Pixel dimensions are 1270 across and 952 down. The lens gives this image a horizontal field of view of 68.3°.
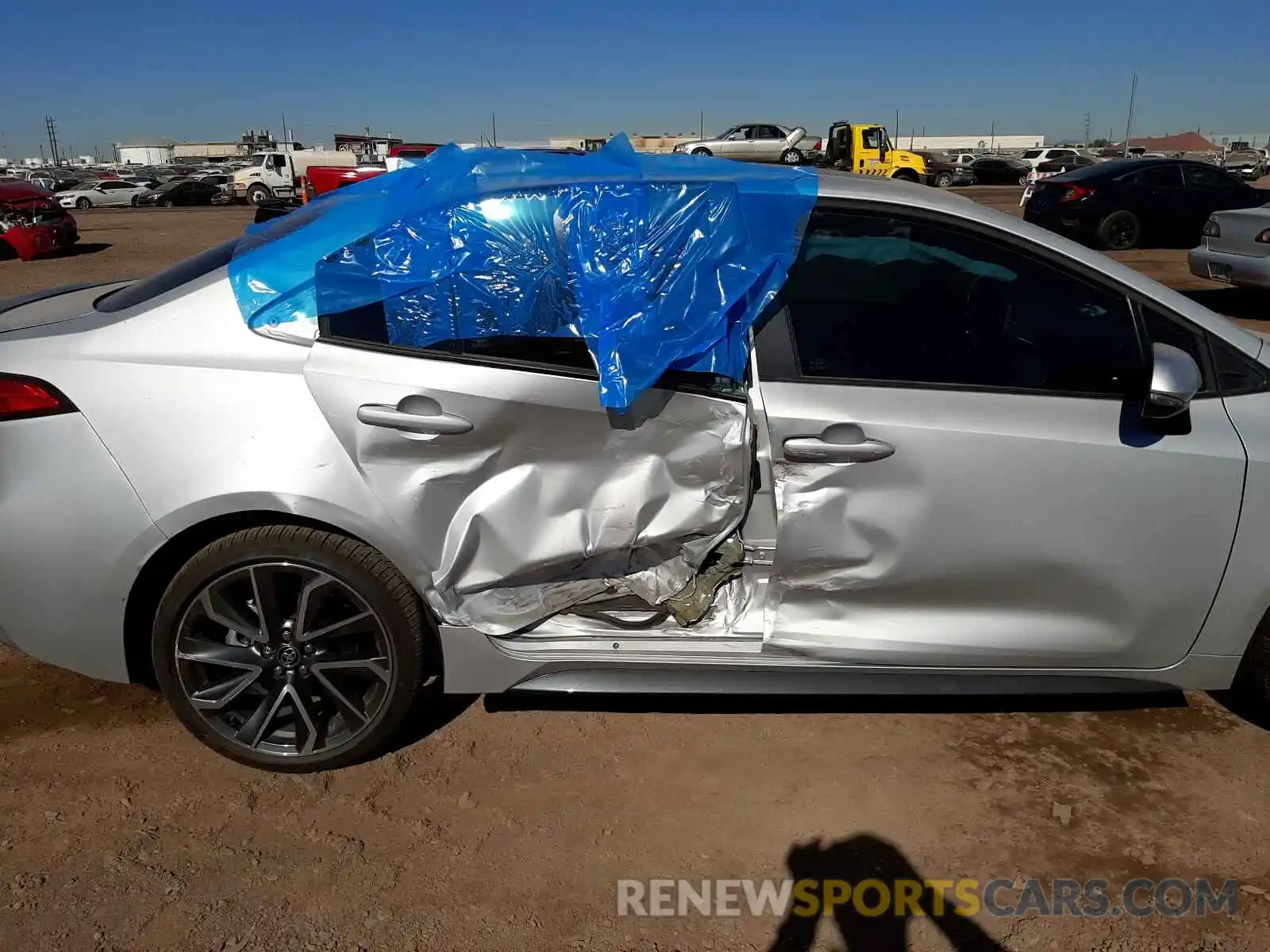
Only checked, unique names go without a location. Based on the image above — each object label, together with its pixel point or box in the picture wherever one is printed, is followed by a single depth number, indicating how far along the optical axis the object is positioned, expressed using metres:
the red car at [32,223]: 15.54
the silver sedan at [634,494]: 2.54
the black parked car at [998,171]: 42.66
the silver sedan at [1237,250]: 9.23
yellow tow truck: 29.69
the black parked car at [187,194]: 37.62
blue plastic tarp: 2.55
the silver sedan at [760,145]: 32.59
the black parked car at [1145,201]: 15.77
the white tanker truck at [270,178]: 34.19
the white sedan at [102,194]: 37.25
